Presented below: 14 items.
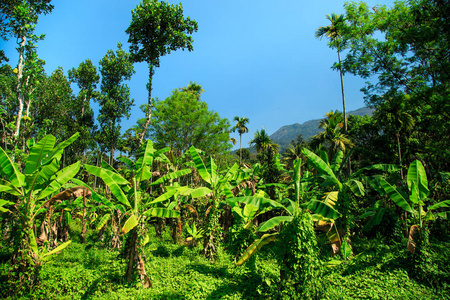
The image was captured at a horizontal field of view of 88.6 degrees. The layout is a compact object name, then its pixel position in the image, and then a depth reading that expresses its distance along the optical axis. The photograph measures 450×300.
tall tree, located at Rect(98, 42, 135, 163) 20.80
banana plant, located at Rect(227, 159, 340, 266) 5.65
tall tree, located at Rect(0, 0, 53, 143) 9.46
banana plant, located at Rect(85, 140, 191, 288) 5.95
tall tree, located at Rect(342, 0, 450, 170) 8.86
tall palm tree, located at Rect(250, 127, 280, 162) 27.27
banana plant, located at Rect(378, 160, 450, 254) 6.96
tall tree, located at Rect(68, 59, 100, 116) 25.77
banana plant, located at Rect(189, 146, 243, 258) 8.02
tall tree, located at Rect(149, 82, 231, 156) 22.67
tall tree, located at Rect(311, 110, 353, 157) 18.98
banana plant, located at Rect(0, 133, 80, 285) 5.15
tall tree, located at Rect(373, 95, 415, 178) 17.44
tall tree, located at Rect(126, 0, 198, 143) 11.44
